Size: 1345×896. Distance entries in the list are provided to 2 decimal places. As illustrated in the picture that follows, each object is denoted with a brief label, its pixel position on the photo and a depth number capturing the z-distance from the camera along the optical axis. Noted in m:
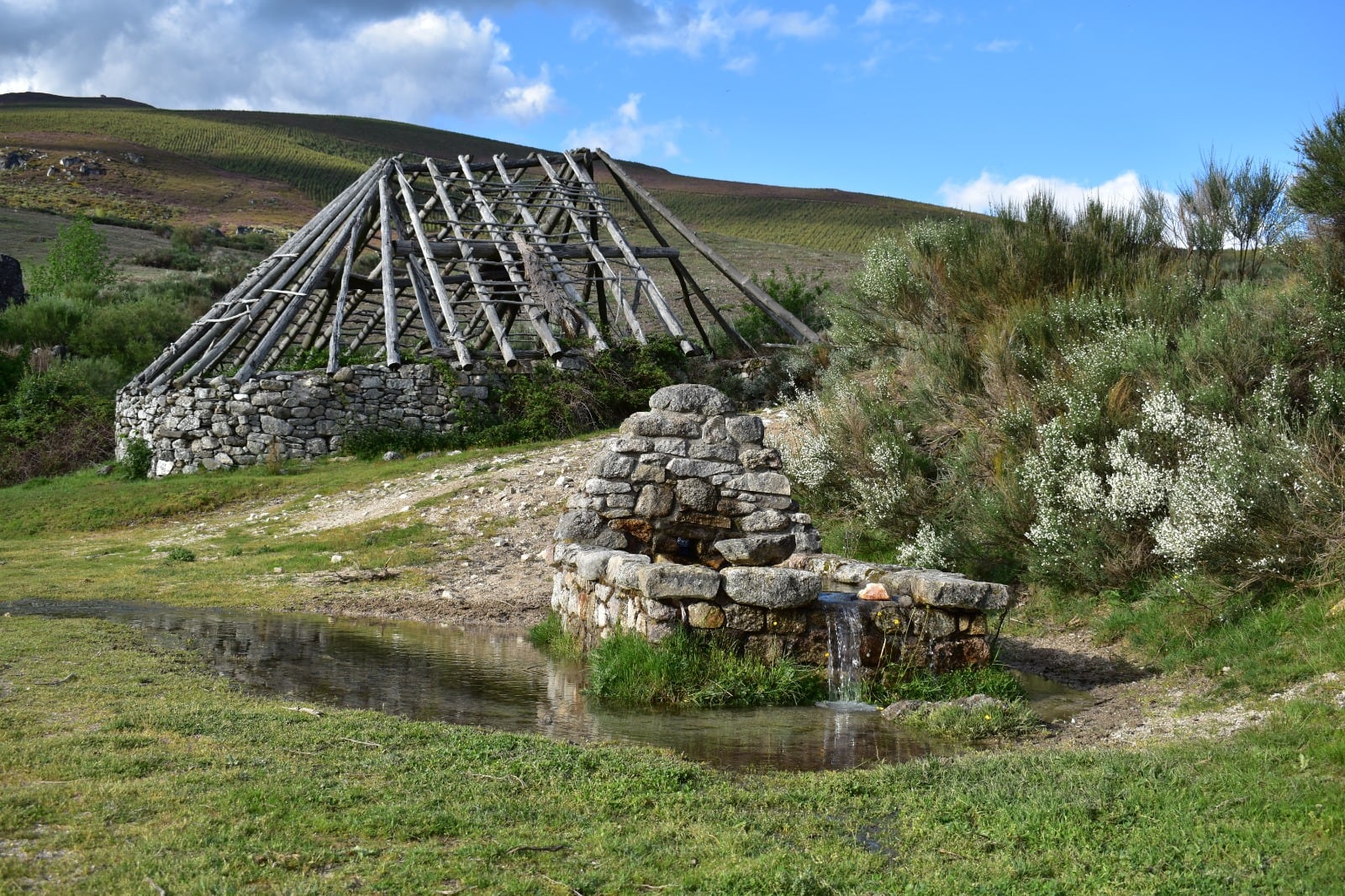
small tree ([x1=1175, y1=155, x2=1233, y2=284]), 12.81
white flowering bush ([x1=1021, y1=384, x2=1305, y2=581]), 8.27
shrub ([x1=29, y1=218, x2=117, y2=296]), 34.41
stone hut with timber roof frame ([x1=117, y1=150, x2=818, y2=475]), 21.22
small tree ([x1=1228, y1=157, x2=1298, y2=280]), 12.45
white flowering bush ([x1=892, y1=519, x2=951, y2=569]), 11.01
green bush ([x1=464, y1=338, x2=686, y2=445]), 21.44
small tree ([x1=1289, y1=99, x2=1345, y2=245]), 9.94
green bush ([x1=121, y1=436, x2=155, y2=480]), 21.44
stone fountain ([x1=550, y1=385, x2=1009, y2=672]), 8.44
